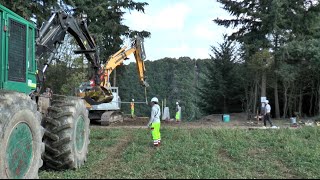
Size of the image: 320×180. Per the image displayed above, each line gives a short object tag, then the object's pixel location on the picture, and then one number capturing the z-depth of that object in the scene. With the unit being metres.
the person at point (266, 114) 17.29
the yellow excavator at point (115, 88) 17.64
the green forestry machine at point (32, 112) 4.73
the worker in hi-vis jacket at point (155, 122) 10.13
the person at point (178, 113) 23.01
